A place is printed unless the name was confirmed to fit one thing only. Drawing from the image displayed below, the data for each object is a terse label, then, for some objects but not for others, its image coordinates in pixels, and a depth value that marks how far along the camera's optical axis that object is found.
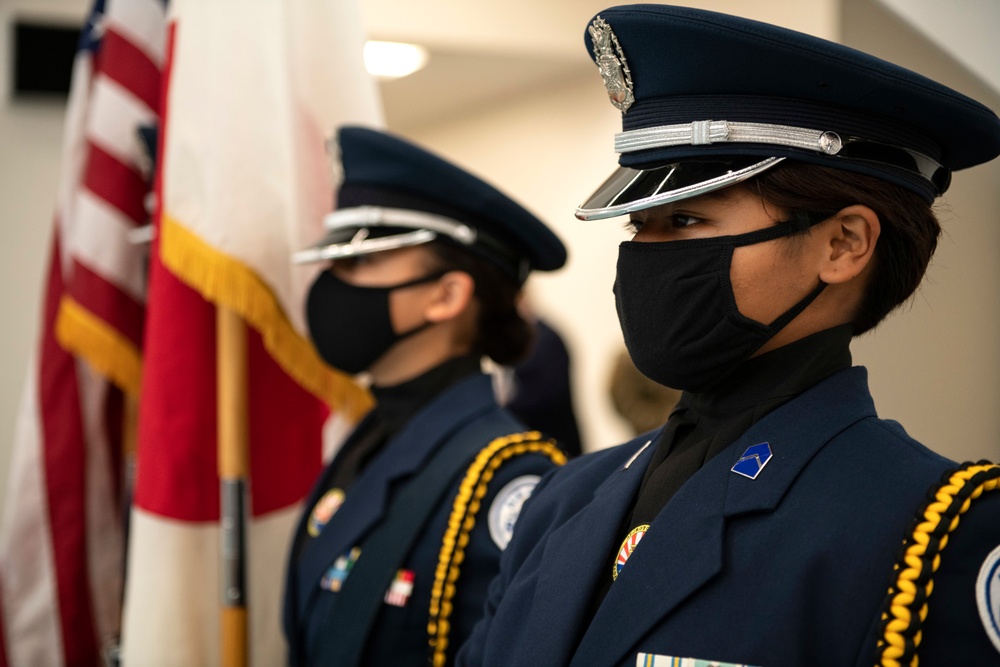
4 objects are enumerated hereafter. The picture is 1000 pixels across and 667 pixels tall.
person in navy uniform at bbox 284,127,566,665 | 1.63
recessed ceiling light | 4.00
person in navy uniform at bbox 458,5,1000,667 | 0.90
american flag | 2.75
